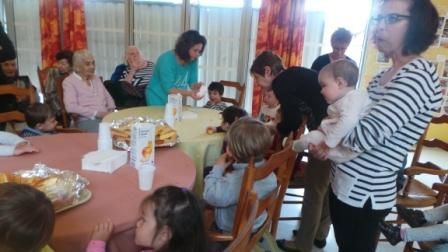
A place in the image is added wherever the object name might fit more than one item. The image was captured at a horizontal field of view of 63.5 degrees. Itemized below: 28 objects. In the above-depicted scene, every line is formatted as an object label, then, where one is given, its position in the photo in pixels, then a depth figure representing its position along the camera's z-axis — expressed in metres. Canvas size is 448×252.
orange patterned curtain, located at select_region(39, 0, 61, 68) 4.55
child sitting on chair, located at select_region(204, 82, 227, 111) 3.49
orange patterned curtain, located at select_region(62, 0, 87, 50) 4.50
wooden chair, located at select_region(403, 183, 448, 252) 1.71
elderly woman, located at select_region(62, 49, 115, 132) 2.87
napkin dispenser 1.48
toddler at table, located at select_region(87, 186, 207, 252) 1.05
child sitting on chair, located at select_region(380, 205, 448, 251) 1.55
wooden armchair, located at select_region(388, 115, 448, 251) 2.01
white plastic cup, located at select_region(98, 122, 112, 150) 1.66
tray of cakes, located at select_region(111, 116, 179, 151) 1.77
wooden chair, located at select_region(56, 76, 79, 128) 2.98
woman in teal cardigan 2.88
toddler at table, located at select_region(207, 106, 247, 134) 2.31
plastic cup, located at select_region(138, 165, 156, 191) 1.34
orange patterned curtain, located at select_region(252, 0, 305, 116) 3.98
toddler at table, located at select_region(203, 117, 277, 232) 1.48
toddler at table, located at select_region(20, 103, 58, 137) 2.25
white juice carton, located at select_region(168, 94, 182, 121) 2.40
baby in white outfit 1.41
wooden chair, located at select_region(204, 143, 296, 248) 1.29
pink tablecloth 1.11
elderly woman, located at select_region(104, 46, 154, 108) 3.66
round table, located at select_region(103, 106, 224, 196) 2.11
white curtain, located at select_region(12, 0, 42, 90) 4.83
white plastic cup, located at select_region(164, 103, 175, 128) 2.29
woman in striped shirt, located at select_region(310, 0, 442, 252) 1.18
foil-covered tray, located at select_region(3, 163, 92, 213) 1.17
